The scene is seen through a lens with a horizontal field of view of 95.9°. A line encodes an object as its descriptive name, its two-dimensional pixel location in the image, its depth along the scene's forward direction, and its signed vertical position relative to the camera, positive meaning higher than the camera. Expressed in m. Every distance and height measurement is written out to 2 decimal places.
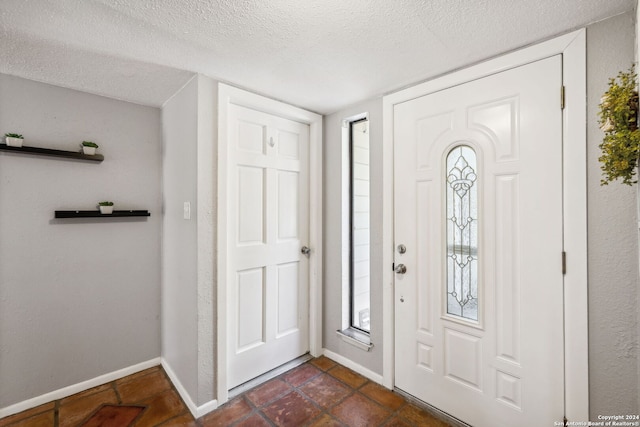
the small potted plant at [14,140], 1.72 +0.44
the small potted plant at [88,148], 1.99 +0.45
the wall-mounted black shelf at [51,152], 1.75 +0.39
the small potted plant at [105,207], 2.04 +0.04
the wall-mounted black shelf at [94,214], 1.91 -0.01
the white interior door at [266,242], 2.06 -0.23
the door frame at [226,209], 1.90 +0.03
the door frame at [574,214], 1.32 +0.00
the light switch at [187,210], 1.90 +0.02
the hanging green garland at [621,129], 0.90 +0.28
